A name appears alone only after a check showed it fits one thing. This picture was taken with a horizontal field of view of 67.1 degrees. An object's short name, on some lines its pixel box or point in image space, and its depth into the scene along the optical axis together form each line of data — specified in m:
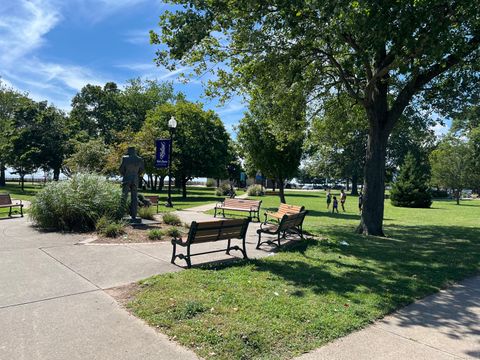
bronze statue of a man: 10.96
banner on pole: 18.58
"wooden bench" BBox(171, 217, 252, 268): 6.52
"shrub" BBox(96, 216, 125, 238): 9.13
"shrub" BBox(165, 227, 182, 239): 9.41
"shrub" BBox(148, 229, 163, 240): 9.14
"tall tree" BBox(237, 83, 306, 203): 22.33
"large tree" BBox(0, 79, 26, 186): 39.62
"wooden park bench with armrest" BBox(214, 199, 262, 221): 15.11
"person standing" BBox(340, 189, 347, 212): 26.56
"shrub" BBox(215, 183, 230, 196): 40.25
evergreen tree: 33.09
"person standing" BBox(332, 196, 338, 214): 23.74
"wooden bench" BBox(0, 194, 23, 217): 12.98
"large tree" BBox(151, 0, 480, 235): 7.56
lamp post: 18.33
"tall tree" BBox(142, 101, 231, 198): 33.53
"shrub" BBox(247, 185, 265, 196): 44.09
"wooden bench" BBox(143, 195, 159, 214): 15.95
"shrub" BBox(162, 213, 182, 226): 11.75
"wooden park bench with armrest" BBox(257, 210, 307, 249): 8.45
